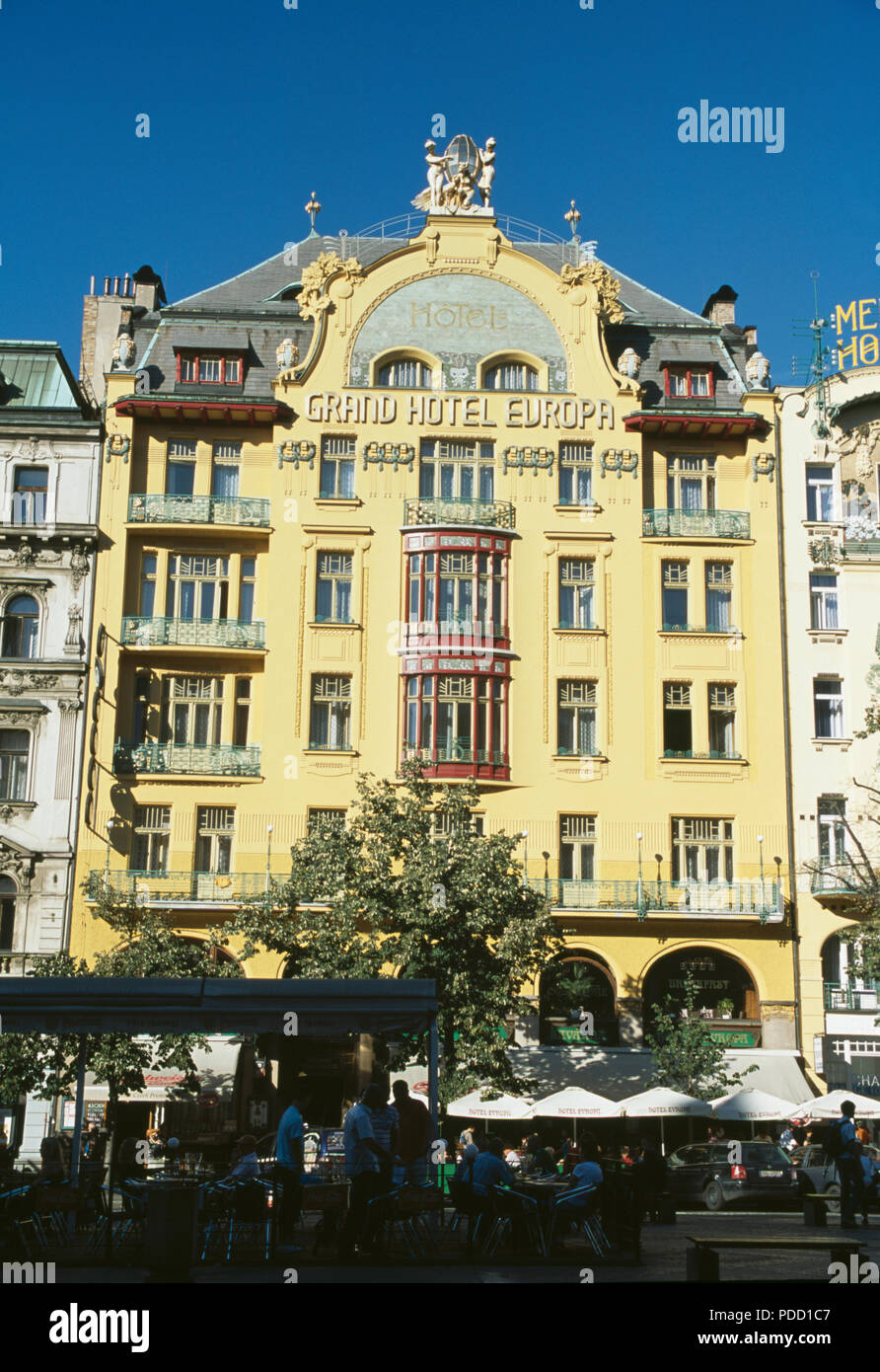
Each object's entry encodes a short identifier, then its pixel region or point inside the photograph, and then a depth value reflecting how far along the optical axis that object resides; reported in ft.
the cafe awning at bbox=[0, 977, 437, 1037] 69.97
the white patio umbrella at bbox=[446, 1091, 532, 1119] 122.93
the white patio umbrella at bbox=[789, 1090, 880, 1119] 126.52
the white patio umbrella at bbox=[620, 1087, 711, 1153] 121.08
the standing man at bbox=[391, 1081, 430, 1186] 68.28
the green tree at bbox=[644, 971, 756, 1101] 133.39
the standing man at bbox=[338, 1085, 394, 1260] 61.23
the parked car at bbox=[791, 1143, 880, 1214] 105.29
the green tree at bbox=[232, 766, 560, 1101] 124.57
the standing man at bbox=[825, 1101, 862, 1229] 78.33
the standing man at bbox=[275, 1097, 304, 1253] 63.92
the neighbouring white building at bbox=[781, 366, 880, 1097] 147.13
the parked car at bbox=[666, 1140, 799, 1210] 111.55
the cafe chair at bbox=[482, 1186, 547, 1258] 64.13
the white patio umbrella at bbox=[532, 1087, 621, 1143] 121.60
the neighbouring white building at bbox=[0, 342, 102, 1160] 147.64
